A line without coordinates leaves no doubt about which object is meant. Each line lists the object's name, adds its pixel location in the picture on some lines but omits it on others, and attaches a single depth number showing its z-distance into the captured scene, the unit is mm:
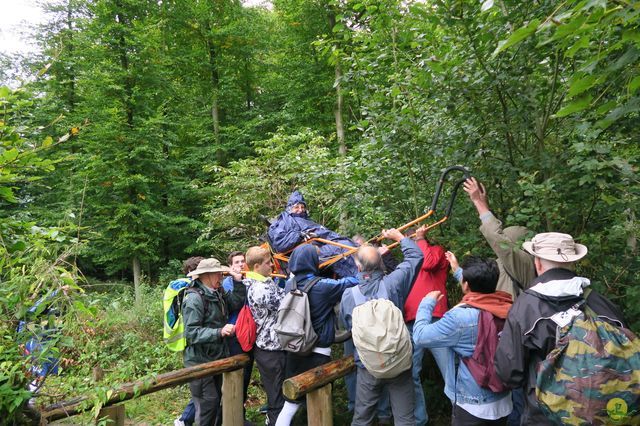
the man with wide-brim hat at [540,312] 2322
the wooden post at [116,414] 3459
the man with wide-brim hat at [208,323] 4102
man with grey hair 3453
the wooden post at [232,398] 4301
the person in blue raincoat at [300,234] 4629
